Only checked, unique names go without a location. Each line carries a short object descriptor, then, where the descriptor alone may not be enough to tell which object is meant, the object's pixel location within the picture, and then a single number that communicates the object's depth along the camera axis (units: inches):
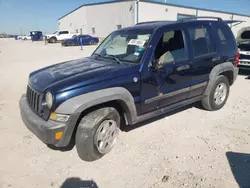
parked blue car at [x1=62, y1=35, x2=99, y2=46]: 1063.6
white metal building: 1268.5
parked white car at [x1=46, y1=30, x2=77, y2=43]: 1352.1
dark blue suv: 112.0
